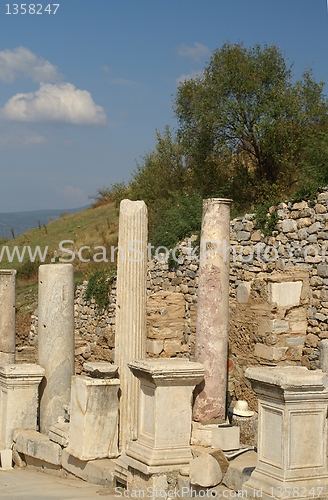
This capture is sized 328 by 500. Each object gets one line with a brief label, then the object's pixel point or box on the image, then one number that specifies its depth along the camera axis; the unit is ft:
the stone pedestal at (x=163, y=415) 20.98
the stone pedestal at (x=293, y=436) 17.25
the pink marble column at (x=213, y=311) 24.09
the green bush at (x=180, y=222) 55.93
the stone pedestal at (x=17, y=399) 29.63
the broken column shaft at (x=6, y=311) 38.96
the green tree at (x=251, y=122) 60.70
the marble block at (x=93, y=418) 24.81
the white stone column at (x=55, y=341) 30.22
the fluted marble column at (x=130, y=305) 25.68
